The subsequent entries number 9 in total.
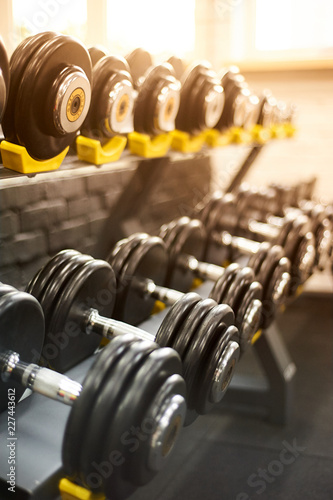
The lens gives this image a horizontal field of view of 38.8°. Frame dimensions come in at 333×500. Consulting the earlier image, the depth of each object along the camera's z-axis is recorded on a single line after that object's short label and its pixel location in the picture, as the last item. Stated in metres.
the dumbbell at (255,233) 1.28
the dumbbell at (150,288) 0.89
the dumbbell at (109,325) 0.70
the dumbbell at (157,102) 0.92
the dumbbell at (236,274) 0.90
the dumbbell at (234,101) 1.30
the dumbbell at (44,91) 0.65
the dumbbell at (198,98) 1.09
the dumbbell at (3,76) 0.59
